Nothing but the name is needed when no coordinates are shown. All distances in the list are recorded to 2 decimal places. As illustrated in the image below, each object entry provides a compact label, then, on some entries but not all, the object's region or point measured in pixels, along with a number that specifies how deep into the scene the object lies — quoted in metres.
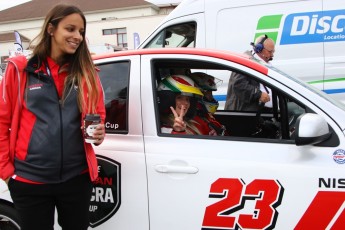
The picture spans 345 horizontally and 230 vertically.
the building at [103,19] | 46.44
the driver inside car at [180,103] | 2.57
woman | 1.83
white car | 2.02
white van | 5.05
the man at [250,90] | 3.46
